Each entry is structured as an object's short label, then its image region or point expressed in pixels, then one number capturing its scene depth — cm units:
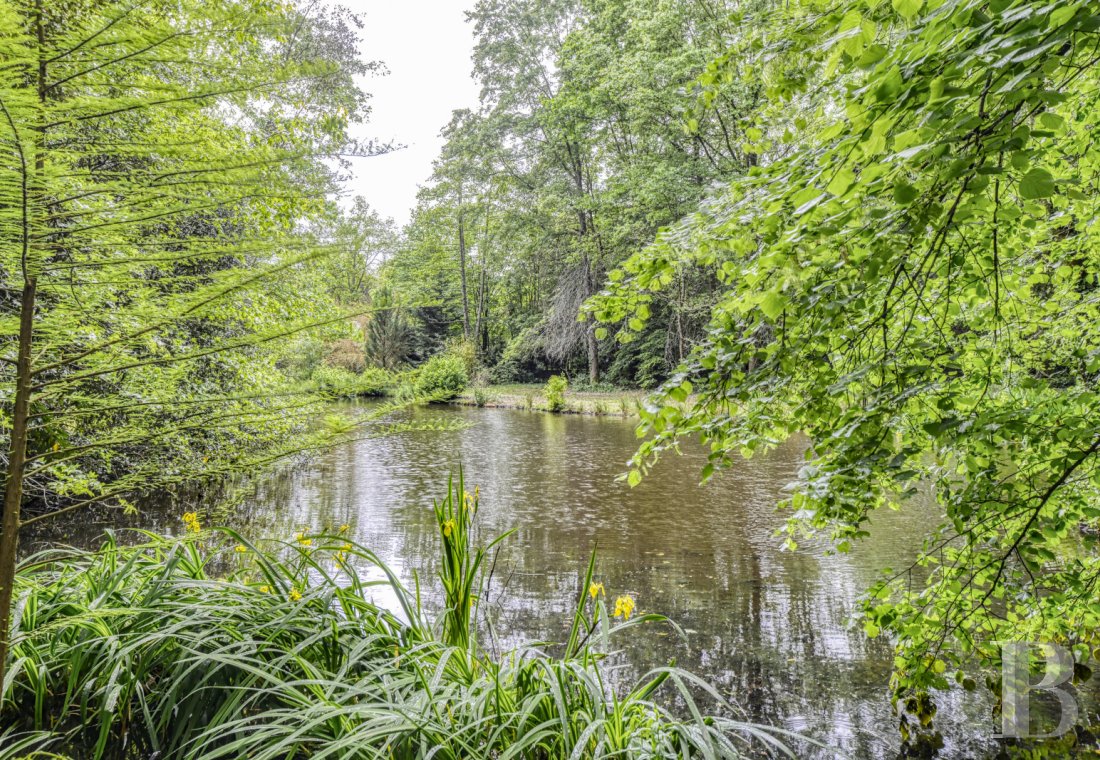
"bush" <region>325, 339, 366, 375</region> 2027
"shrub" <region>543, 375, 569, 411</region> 1812
